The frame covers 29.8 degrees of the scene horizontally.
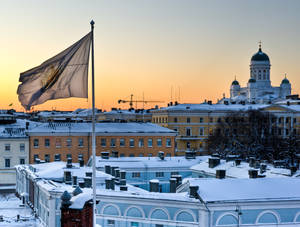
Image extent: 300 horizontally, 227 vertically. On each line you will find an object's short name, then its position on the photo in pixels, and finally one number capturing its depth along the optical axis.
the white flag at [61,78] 16.22
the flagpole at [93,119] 15.41
